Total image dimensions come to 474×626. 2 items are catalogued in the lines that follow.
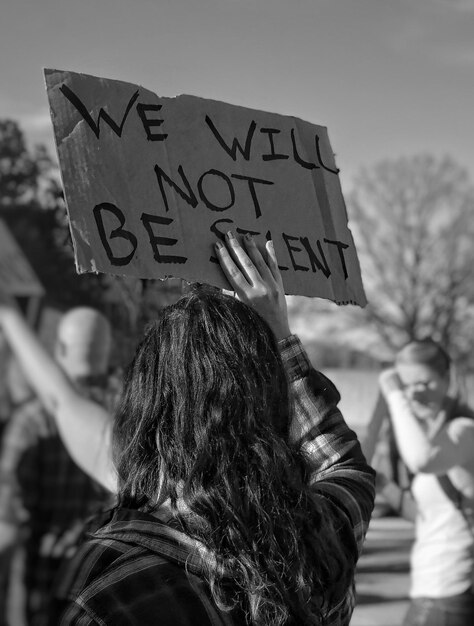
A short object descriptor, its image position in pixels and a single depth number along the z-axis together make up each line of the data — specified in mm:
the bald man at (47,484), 4141
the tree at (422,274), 33188
